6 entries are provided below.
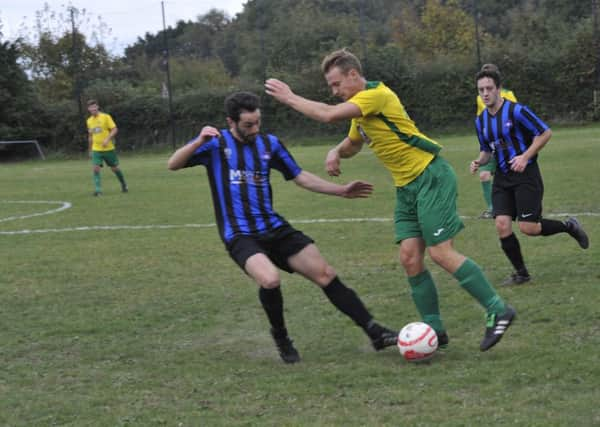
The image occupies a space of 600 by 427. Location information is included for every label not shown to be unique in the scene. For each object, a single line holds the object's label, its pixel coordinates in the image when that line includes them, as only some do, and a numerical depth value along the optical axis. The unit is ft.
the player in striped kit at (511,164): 46.91
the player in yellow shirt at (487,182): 72.69
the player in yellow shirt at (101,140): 116.31
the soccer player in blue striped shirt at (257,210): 34.99
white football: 32.71
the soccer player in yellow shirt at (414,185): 34.24
